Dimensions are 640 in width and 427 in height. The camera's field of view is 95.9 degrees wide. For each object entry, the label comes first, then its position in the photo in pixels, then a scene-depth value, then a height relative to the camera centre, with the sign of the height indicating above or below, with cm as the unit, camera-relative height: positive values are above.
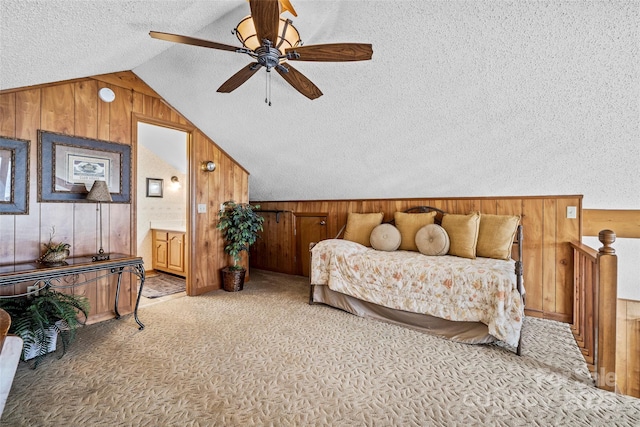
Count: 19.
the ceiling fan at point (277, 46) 158 +95
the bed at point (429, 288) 224 -69
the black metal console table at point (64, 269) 198 -45
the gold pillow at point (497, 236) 282 -24
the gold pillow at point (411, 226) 331 -16
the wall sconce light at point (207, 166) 377 +59
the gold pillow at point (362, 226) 365 -19
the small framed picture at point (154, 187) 488 +40
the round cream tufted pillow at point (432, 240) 296 -30
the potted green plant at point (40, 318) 199 -77
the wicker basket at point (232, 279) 387 -92
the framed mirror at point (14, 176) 230 +27
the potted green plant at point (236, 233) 390 -31
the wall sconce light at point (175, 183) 518 +50
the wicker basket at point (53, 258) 227 -38
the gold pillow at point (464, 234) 289 -23
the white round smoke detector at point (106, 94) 283 +115
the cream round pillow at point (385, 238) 330 -30
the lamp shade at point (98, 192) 252 +16
